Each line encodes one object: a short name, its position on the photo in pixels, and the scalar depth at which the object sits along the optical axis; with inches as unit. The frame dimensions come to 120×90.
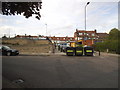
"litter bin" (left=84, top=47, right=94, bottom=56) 494.2
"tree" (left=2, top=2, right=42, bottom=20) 151.0
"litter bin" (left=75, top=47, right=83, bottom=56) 496.4
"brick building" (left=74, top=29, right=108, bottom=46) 2131.7
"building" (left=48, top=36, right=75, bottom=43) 2505.1
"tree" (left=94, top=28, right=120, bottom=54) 600.1
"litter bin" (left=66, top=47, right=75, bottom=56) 490.7
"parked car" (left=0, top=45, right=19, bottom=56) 475.8
